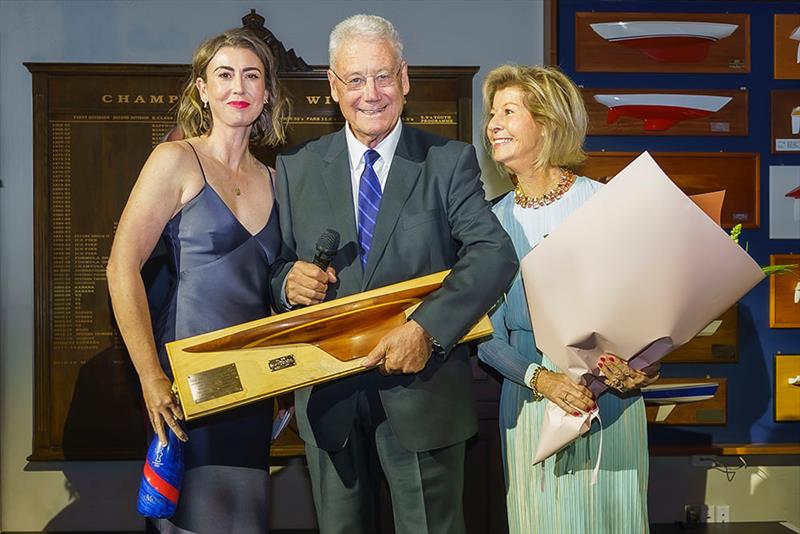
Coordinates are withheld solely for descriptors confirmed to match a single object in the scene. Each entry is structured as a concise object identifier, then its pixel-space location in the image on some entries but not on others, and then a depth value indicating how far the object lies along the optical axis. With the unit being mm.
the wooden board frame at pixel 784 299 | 4316
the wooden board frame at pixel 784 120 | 4277
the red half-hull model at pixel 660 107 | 4223
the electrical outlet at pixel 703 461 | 4410
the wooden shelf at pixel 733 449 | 4215
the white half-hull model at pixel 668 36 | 4211
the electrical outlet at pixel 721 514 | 4453
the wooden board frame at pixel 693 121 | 4246
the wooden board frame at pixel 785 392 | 4316
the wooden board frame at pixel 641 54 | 4223
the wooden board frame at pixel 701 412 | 4242
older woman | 2127
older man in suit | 1801
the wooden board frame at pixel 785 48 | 4277
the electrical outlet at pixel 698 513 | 4418
